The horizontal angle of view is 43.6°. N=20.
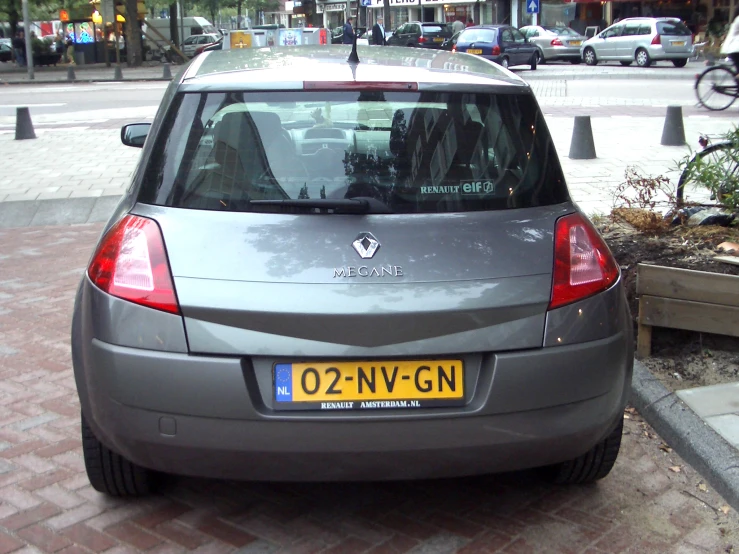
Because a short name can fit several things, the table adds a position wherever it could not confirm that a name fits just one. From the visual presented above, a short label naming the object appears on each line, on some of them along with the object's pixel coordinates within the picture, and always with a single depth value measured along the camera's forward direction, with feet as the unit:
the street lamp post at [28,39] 96.89
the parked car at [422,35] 117.08
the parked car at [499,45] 98.08
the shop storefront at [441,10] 200.23
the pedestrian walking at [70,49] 147.61
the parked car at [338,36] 128.06
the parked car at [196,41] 166.55
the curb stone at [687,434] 11.54
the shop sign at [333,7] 209.45
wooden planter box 14.35
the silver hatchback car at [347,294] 8.96
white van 169.78
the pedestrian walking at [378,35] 99.15
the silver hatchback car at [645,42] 98.32
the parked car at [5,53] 165.23
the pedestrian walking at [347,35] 108.75
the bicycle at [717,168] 18.04
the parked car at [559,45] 112.98
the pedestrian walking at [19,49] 142.20
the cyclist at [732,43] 40.91
